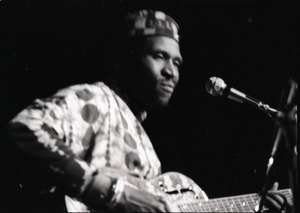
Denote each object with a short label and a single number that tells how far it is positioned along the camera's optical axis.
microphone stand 2.93
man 3.01
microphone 3.15
